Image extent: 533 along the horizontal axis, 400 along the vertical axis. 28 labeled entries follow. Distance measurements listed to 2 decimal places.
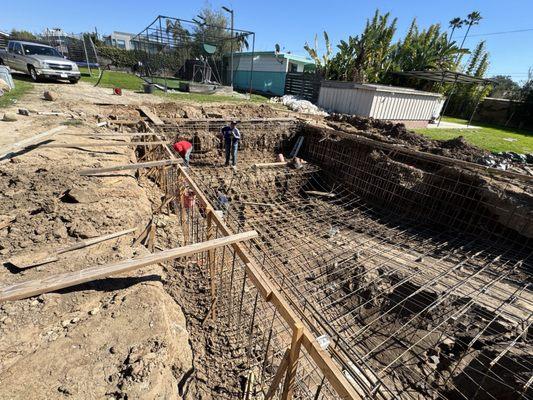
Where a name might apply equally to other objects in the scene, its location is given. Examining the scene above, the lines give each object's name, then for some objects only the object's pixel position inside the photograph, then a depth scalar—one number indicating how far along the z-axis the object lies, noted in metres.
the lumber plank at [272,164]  9.86
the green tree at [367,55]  17.47
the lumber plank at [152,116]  8.90
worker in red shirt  7.69
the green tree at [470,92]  22.29
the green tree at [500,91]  34.33
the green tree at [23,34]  37.94
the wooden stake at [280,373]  2.04
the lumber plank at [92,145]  5.27
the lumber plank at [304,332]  1.62
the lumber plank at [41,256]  2.74
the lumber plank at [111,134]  5.86
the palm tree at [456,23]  34.87
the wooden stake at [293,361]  1.89
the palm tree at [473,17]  34.16
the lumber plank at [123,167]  4.51
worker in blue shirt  9.47
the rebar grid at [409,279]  3.85
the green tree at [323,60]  18.48
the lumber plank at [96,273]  1.94
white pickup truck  12.54
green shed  21.28
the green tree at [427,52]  19.48
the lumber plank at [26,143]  4.95
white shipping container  14.23
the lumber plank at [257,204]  8.25
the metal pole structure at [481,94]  21.29
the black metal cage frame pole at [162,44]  13.64
